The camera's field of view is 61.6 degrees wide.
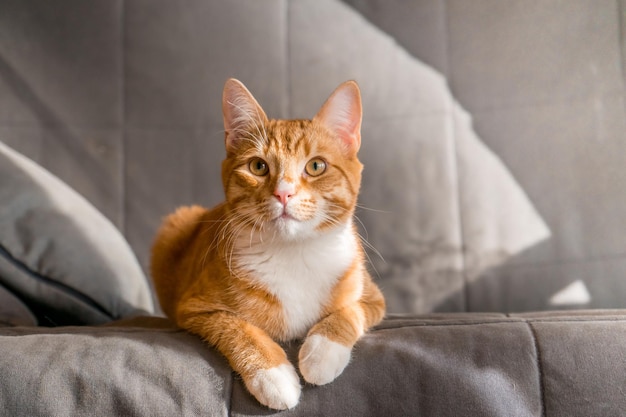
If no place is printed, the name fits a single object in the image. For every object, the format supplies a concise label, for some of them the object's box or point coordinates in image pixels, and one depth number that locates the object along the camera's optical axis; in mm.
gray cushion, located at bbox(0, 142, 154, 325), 1356
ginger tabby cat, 1105
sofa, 1964
